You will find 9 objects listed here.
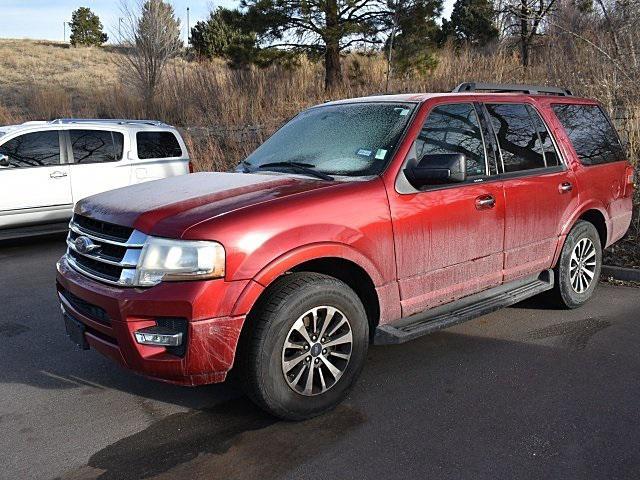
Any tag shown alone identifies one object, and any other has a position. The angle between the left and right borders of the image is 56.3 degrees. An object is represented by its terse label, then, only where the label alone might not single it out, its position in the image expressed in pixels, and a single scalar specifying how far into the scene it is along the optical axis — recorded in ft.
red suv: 10.14
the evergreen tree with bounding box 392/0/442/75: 53.36
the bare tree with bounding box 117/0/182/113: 60.49
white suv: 27.14
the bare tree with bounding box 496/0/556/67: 34.65
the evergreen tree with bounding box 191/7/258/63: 54.44
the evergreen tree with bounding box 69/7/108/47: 164.14
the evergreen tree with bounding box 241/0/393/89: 53.62
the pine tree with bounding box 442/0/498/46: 51.06
